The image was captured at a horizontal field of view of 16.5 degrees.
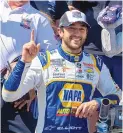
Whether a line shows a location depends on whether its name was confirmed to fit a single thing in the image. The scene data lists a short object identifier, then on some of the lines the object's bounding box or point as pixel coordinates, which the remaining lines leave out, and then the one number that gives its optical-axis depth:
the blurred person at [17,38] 3.31
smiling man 2.91
